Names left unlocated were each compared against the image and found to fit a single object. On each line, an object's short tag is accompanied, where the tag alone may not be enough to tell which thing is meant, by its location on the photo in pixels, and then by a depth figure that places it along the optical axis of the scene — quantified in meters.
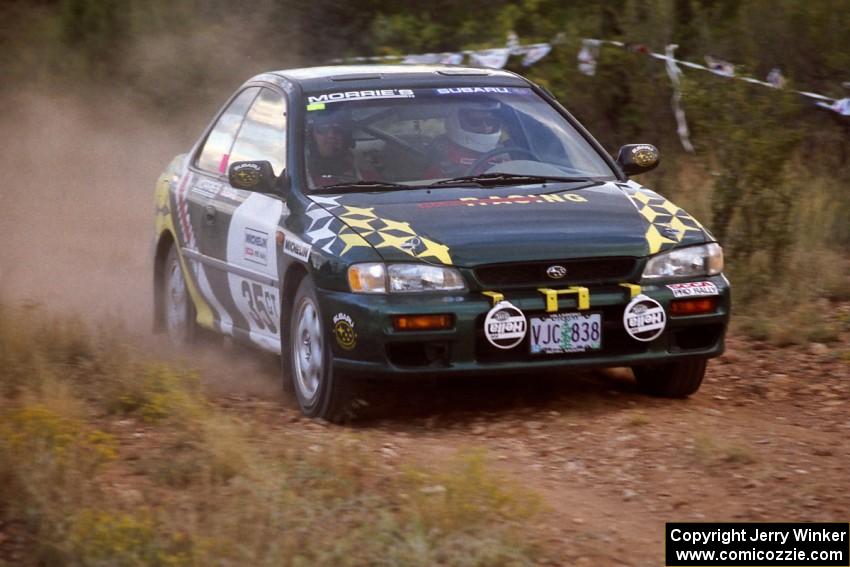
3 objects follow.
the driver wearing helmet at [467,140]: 15.50
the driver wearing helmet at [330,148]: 15.23
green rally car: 13.49
